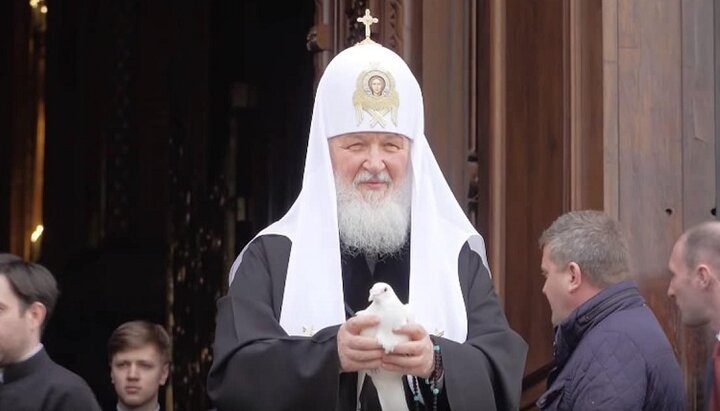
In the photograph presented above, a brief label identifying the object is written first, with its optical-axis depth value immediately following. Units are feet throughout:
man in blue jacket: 16.75
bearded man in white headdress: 14.14
